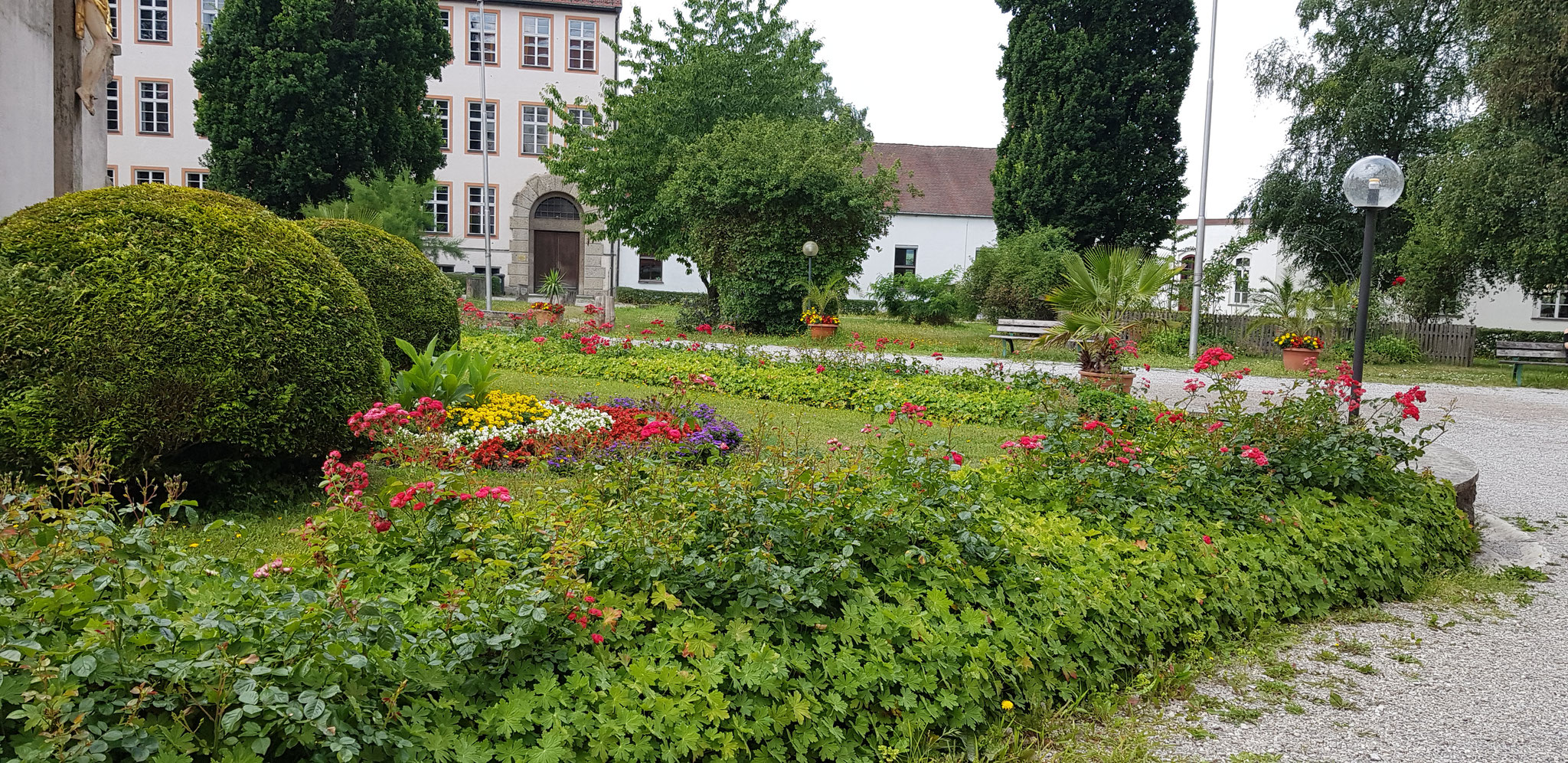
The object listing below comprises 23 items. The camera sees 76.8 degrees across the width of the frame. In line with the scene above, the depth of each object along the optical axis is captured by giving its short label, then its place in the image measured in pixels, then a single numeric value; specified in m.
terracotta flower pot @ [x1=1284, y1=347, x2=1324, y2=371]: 18.12
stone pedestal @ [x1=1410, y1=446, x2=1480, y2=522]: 6.46
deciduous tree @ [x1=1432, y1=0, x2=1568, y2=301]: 17.59
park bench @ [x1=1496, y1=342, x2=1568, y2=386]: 19.30
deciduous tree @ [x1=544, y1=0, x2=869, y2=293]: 22.61
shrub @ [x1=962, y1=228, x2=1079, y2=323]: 23.23
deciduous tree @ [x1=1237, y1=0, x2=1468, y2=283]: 24.45
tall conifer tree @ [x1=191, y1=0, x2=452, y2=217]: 24.33
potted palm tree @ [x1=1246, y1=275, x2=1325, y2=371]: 18.39
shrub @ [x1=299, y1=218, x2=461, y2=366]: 8.70
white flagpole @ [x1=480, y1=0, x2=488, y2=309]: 27.84
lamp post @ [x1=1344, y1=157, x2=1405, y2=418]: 7.22
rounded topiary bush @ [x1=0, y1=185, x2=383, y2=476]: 4.55
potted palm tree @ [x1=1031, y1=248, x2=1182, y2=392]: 10.97
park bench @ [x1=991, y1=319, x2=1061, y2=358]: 19.16
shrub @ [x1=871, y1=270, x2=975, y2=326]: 27.09
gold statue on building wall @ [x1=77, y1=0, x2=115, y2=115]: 7.67
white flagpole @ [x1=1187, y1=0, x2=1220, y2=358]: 19.12
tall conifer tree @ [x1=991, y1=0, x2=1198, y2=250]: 24.44
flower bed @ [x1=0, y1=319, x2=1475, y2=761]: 2.20
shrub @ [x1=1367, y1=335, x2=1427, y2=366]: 21.06
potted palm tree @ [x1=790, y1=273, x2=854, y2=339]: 20.16
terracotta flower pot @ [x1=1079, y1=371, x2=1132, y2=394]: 10.41
